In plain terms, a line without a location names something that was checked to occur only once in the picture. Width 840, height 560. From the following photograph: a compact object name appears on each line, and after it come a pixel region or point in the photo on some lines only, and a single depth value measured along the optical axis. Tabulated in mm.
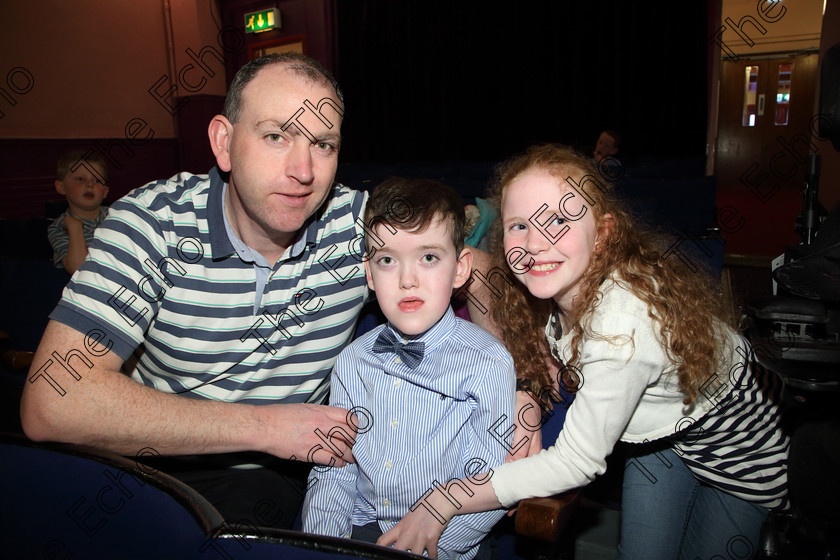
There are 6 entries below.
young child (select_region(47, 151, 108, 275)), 2994
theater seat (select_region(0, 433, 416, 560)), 624
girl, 1092
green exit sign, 8250
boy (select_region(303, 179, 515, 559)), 1173
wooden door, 10969
